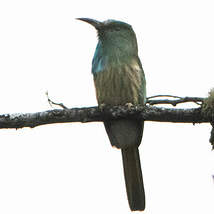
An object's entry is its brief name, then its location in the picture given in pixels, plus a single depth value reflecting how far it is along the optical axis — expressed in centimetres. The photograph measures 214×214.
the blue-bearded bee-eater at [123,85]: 967
